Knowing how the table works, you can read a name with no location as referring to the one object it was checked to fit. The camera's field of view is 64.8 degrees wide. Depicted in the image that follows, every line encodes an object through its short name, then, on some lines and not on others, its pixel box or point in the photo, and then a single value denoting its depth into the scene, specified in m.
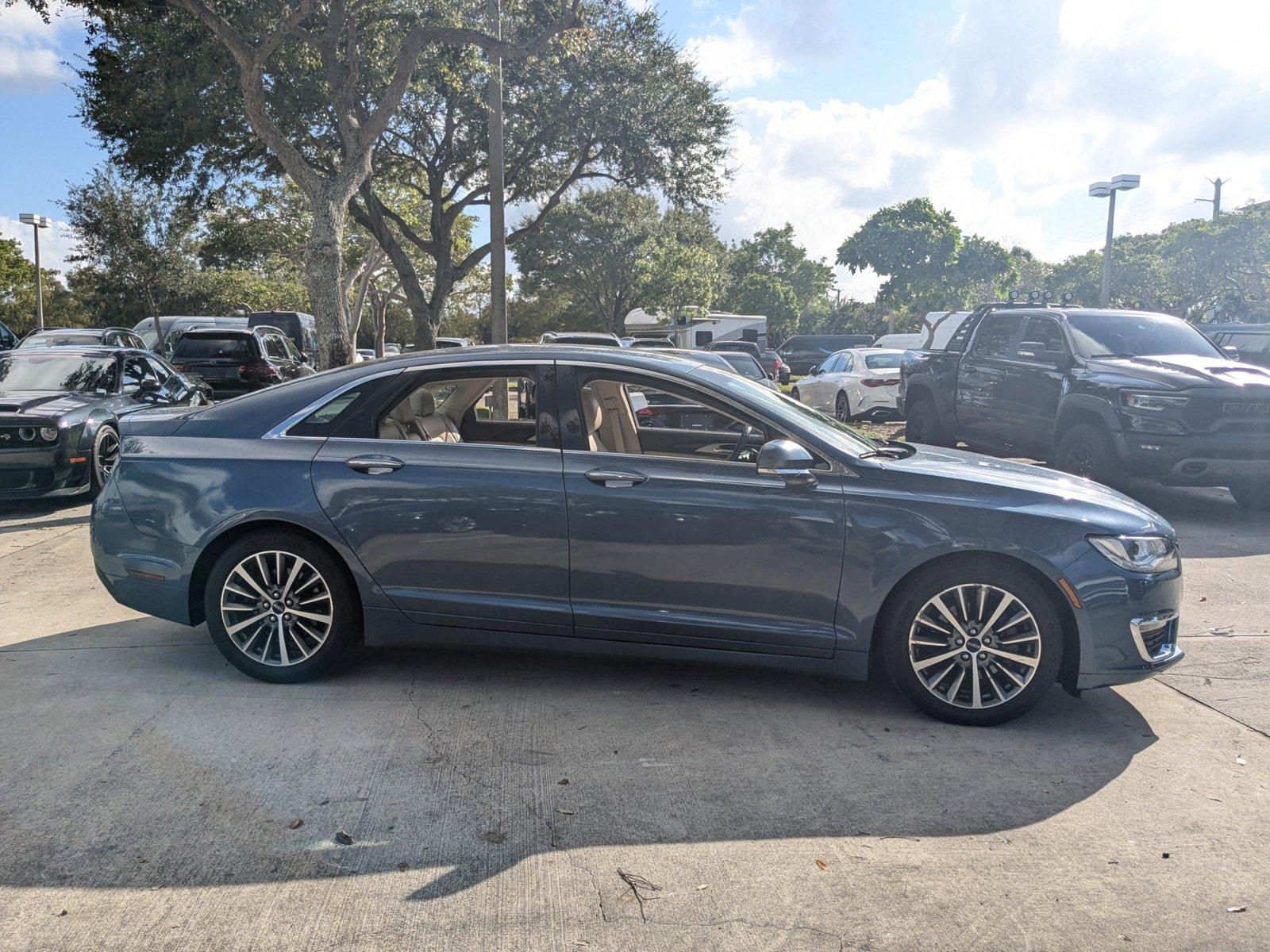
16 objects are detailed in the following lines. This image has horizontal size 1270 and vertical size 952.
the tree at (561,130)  20.75
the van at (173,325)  24.61
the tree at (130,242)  29.67
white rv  42.47
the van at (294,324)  28.70
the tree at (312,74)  12.86
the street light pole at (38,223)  35.18
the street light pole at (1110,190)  30.53
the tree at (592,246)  46.19
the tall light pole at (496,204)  13.70
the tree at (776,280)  73.19
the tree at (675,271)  48.88
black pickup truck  8.66
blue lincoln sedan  4.19
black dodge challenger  8.98
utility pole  55.53
